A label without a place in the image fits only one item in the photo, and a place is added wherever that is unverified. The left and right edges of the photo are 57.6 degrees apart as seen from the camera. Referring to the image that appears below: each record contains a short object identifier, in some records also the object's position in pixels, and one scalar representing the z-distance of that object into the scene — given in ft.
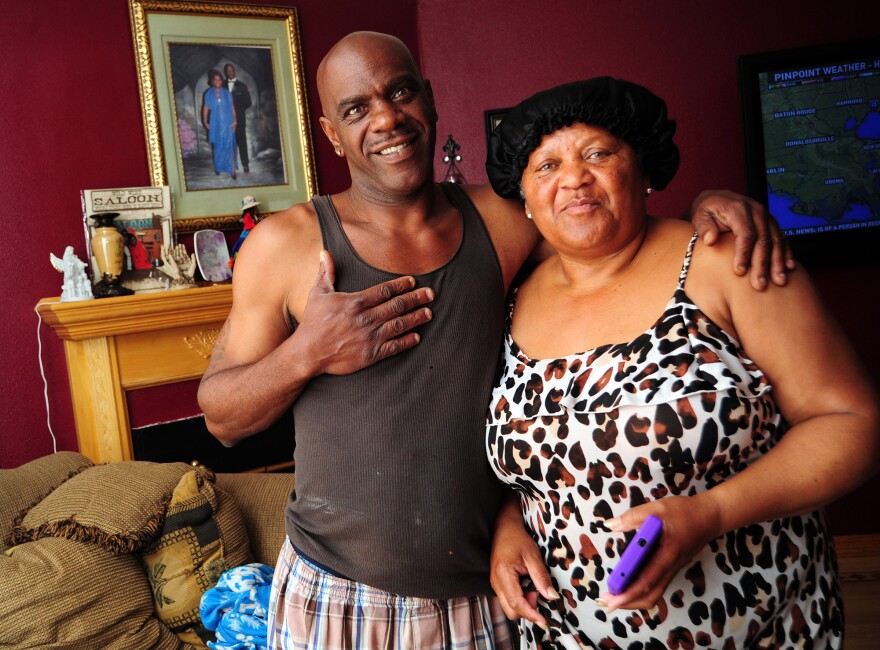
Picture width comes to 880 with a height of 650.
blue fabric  7.43
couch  6.95
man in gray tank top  4.59
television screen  11.49
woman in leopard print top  3.79
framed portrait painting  12.60
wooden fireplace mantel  11.39
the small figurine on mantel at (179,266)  12.25
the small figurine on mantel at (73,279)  11.31
